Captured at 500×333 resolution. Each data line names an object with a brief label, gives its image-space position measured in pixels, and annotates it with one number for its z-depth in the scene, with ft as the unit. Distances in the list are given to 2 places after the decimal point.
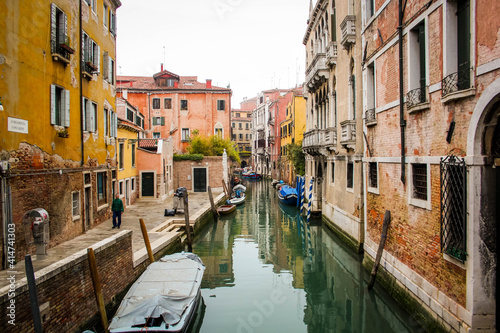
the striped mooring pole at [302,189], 66.79
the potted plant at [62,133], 28.89
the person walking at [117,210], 36.96
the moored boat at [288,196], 74.74
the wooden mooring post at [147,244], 28.45
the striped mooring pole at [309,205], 53.58
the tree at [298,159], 84.12
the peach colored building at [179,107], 96.99
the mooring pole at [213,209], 57.31
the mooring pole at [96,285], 19.63
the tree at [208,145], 87.56
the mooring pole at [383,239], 25.03
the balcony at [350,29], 35.63
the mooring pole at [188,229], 40.22
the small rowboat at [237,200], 74.40
